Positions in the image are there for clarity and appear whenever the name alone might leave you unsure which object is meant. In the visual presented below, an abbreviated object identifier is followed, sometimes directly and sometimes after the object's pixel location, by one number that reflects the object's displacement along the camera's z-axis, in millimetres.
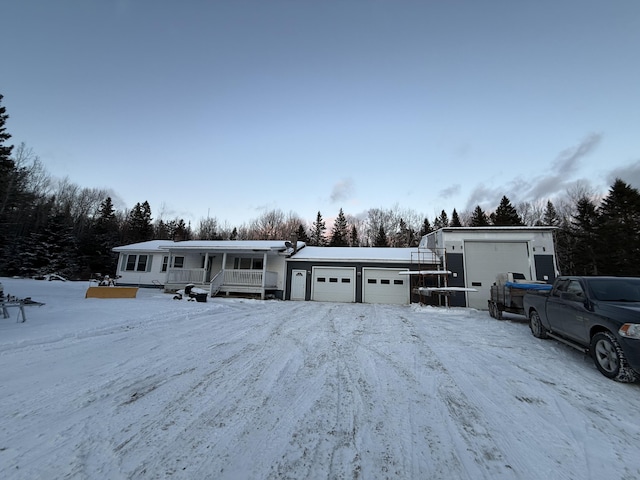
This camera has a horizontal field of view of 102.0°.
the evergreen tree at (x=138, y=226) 41969
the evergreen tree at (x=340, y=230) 43094
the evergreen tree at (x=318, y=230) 46531
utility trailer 8984
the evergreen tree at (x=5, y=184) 20281
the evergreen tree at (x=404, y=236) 37531
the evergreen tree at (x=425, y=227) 39562
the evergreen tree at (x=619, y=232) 22859
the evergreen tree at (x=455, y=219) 41194
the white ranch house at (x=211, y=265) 16359
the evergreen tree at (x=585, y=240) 25469
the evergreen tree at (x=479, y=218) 36750
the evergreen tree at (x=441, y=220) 41603
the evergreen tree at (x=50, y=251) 25797
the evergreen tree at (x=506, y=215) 34369
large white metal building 13758
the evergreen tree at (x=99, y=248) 30672
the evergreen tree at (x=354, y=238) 43469
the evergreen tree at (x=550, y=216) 33262
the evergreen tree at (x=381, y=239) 37625
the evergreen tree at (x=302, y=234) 42506
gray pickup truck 3928
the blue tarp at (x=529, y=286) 8773
